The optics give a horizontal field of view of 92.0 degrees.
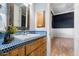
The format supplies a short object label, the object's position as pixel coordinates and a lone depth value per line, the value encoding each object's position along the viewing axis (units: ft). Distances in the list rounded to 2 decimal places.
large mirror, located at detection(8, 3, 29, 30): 5.15
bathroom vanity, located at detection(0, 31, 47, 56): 4.43
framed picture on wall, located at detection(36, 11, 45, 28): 5.22
